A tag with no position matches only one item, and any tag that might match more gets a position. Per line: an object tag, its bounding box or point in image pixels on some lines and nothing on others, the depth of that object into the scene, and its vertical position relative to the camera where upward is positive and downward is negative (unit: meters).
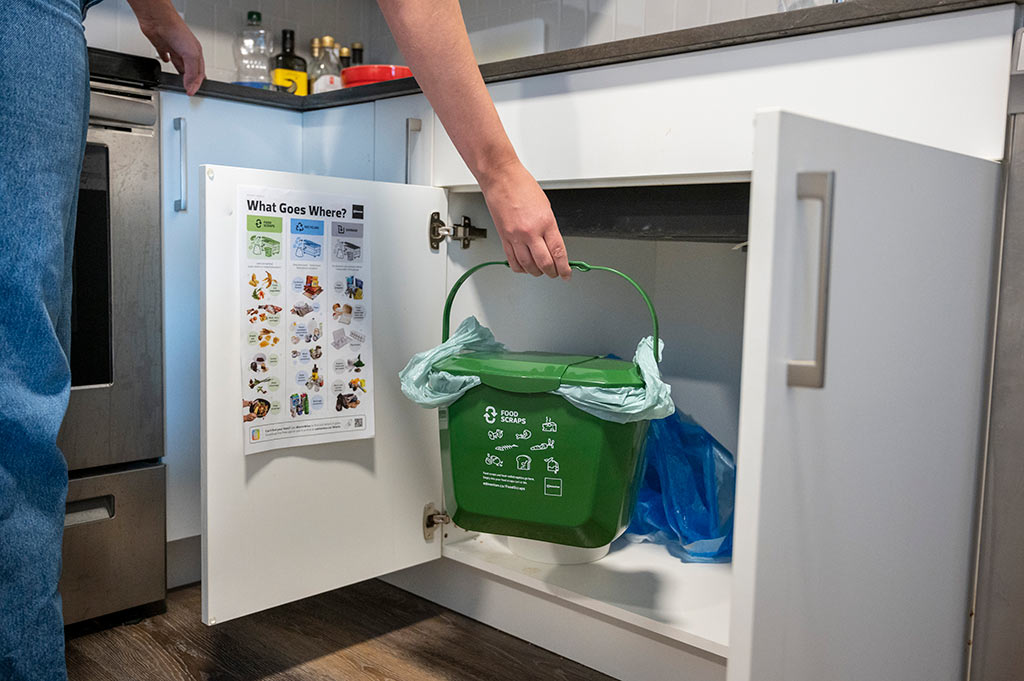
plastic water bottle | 2.26 +0.57
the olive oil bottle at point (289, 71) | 2.18 +0.51
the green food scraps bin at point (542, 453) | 1.27 -0.25
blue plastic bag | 1.55 -0.38
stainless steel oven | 1.49 -0.18
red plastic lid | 1.94 +0.46
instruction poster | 1.25 -0.07
